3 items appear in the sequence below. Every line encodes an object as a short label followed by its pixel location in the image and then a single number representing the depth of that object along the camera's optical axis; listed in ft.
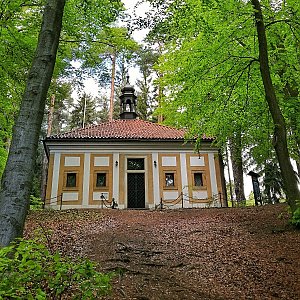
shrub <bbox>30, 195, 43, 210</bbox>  56.03
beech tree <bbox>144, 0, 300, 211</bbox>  26.22
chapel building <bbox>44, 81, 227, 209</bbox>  58.54
